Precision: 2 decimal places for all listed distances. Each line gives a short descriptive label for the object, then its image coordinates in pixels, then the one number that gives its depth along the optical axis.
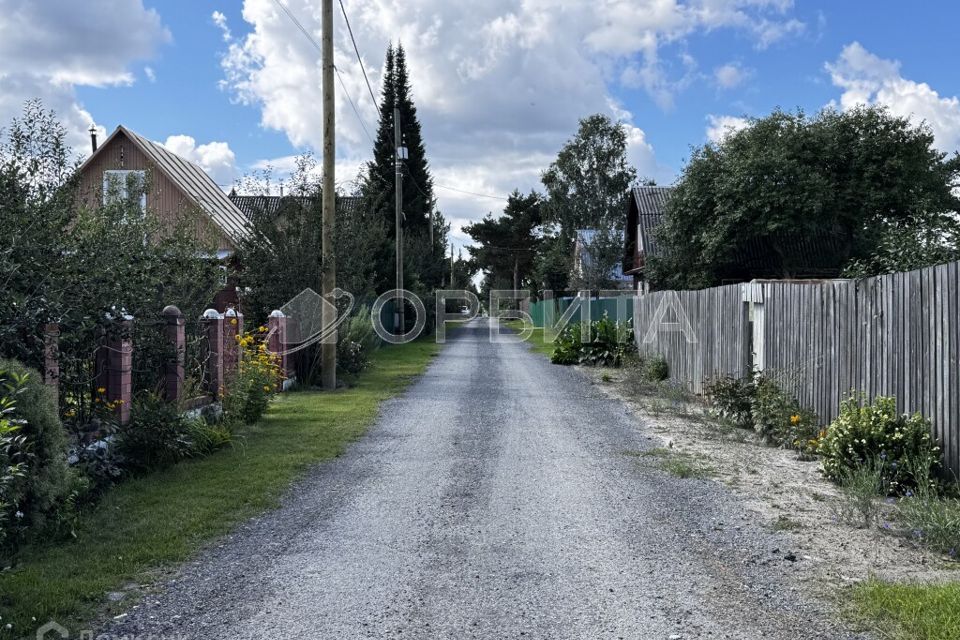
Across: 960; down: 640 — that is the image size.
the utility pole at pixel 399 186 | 29.48
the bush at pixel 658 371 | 16.83
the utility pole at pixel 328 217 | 14.84
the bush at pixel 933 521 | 5.02
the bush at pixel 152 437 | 7.39
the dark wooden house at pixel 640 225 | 34.97
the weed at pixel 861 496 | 5.76
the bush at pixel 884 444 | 6.31
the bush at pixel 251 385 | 9.93
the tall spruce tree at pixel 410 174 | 42.22
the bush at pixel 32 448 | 4.44
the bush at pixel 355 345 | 17.25
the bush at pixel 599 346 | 20.97
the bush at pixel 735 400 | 10.28
